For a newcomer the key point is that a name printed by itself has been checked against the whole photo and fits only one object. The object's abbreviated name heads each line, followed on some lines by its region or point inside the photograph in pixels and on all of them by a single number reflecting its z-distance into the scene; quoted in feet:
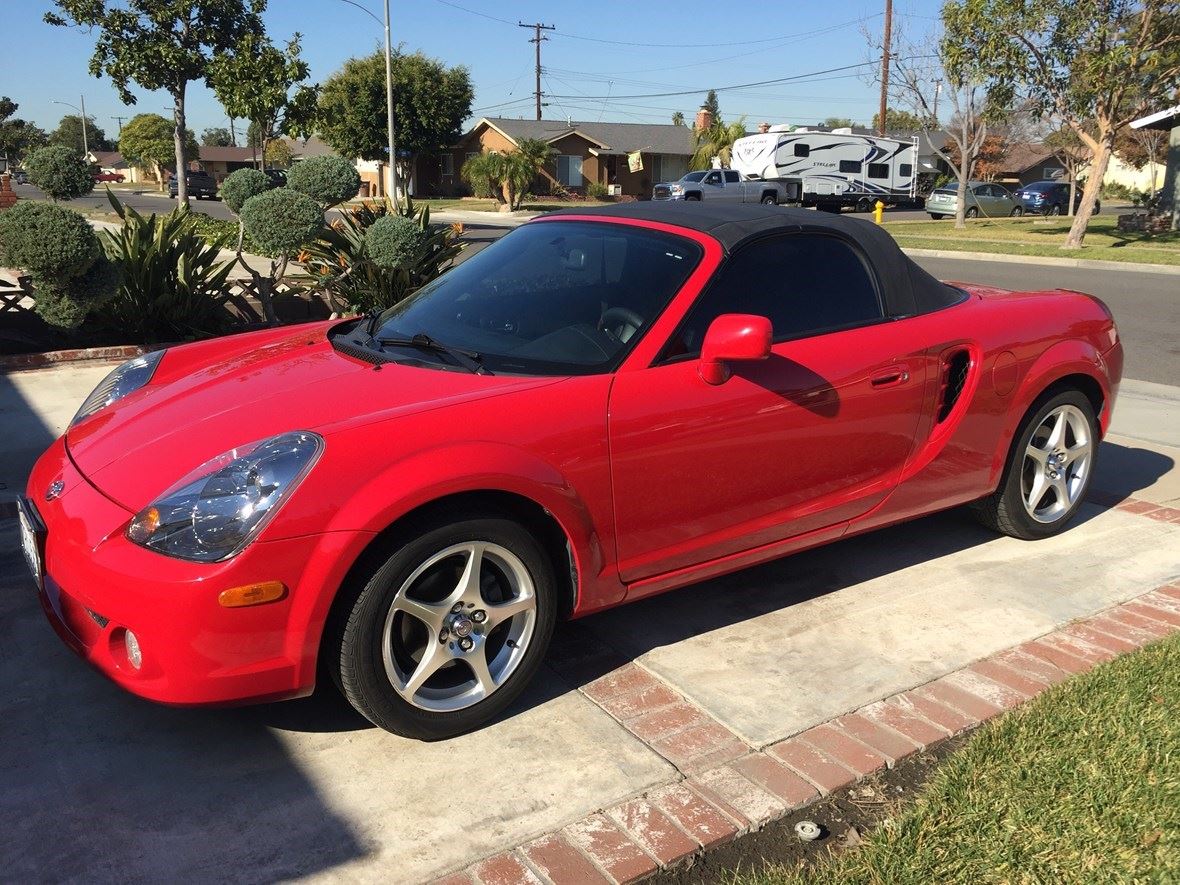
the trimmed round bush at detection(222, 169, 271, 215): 32.27
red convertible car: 9.25
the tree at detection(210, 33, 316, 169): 79.61
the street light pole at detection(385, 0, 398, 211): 97.68
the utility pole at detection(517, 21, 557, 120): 217.77
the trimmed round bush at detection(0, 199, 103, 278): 23.38
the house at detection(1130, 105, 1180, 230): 94.25
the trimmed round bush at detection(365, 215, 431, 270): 27.94
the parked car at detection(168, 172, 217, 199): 162.15
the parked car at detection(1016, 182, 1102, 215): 147.23
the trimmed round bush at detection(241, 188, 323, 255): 27.12
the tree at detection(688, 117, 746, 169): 181.27
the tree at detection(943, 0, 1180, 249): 70.54
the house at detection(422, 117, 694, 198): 184.44
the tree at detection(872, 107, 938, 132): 209.15
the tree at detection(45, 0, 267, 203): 79.10
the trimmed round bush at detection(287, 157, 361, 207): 32.17
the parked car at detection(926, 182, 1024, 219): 126.93
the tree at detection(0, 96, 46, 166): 233.96
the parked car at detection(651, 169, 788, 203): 123.54
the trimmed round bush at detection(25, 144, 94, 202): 29.94
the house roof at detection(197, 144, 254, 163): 300.81
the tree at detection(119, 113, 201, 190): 236.02
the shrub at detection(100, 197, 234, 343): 27.66
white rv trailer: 133.28
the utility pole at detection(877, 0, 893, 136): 128.47
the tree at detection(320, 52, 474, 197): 162.20
